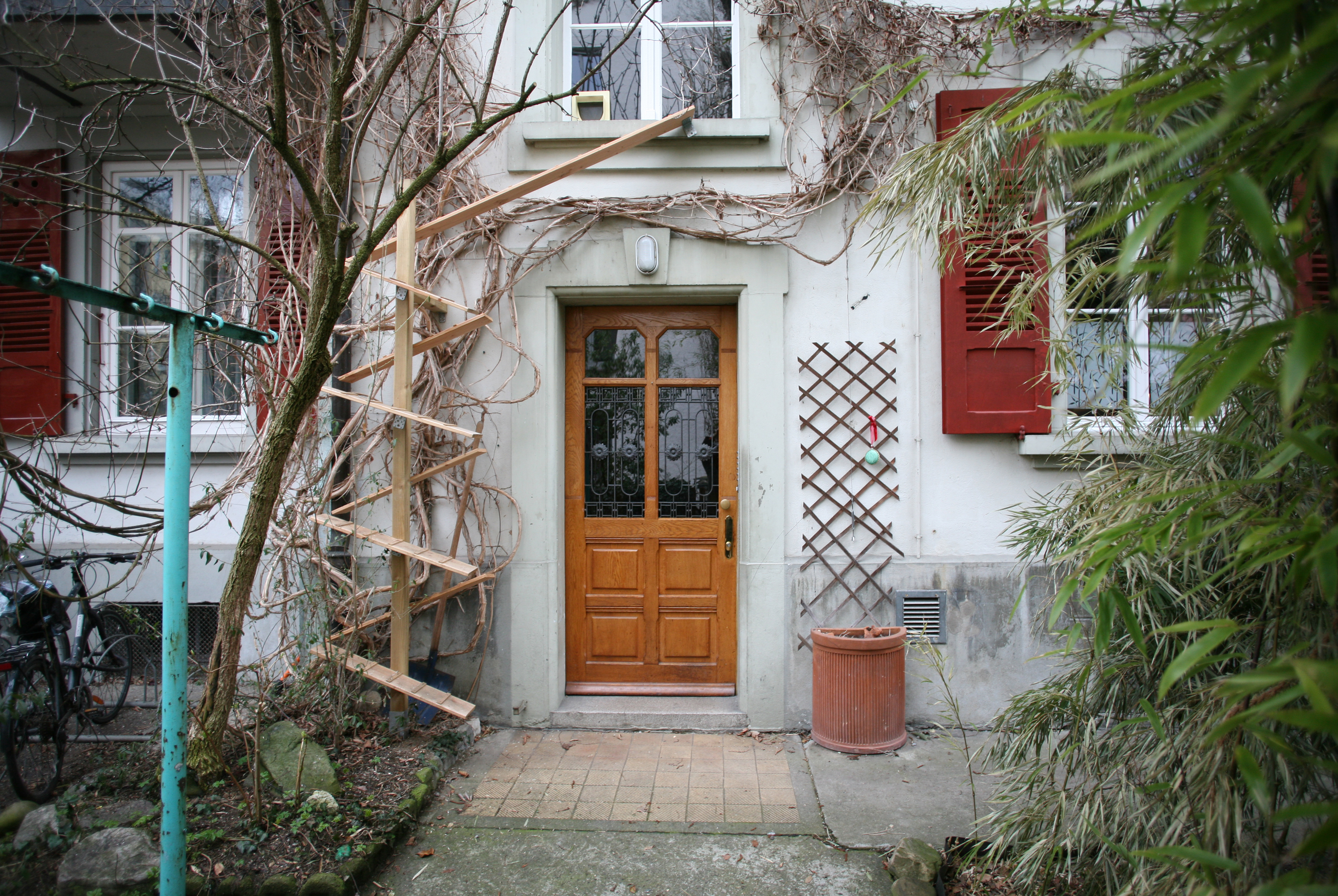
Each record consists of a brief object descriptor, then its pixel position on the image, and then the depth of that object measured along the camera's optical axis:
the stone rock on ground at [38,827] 2.52
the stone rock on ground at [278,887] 2.38
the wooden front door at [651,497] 4.37
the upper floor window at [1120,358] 2.40
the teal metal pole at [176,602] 2.24
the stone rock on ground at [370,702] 3.74
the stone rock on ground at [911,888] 2.39
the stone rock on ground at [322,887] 2.41
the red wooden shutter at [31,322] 4.42
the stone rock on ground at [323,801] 2.76
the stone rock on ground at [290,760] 2.91
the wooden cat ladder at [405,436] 3.49
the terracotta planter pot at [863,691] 3.69
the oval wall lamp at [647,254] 4.14
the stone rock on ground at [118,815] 2.61
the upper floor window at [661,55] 4.39
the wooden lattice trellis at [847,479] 4.11
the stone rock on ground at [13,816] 2.73
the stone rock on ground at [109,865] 2.34
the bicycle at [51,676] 2.95
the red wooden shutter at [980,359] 4.05
